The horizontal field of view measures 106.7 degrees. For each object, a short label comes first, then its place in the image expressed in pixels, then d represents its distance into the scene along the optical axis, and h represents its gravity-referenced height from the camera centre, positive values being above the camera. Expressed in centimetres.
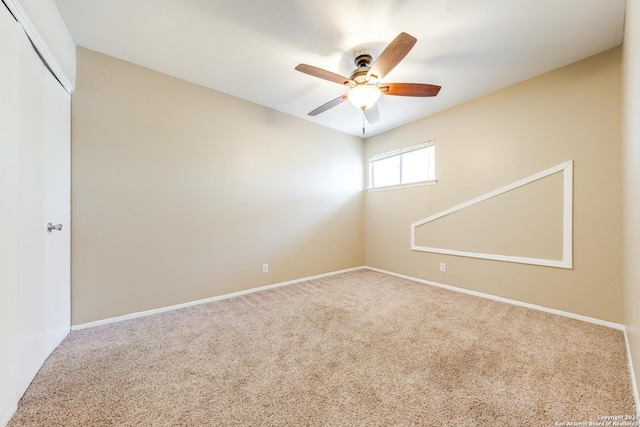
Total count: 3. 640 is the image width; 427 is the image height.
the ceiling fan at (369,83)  193 +117
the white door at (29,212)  123 +0
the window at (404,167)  362 +79
